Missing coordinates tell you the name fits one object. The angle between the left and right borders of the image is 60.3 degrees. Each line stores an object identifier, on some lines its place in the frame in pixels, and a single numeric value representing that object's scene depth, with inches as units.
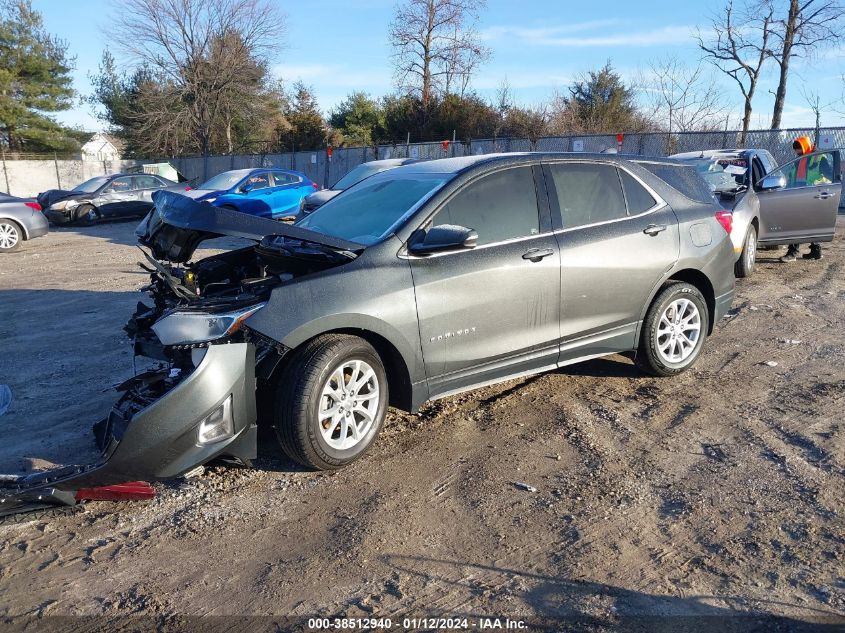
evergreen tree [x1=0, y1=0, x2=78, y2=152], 1631.4
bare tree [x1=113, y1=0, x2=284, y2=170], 1503.4
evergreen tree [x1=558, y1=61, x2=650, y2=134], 1285.7
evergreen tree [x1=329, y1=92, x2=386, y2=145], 1687.4
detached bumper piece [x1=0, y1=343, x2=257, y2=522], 149.5
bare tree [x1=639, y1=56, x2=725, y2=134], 1190.9
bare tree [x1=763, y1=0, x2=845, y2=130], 1002.1
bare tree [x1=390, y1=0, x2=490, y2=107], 1366.9
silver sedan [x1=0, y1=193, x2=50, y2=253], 608.7
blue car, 721.6
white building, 1942.3
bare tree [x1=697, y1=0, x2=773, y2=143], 1063.6
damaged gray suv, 157.8
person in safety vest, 422.0
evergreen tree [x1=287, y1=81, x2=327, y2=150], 1619.1
